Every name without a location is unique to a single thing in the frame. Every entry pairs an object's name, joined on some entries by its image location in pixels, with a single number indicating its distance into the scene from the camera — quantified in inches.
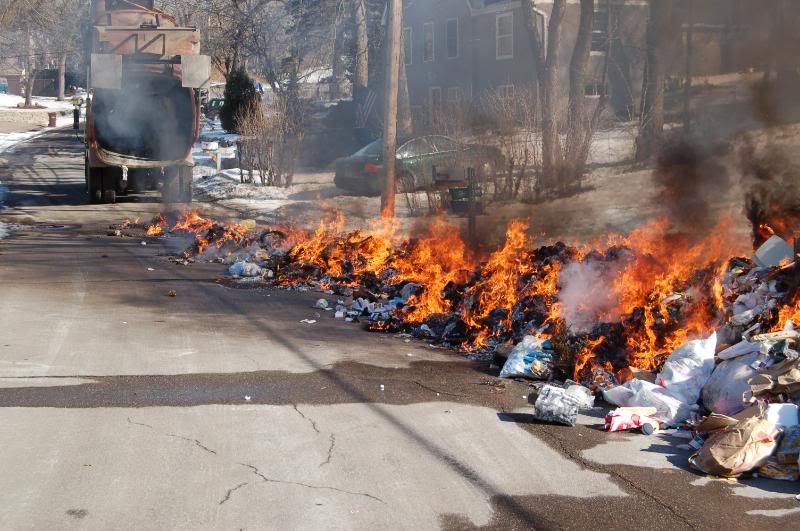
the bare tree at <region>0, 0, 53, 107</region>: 1387.8
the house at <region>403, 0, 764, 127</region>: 1148.5
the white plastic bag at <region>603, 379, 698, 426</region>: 261.4
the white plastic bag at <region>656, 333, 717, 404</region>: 271.6
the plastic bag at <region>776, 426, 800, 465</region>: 218.2
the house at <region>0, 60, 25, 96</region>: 3107.8
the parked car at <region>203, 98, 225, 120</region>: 1728.6
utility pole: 660.1
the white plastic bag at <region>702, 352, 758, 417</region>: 255.3
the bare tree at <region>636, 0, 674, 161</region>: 652.6
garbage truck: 781.9
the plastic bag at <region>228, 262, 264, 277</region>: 511.5
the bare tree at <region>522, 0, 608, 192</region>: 697.6
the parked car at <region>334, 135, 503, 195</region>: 786.2
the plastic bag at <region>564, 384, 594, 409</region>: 274.7
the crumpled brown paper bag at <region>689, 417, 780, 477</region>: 216.8
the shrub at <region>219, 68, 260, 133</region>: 1170.6
